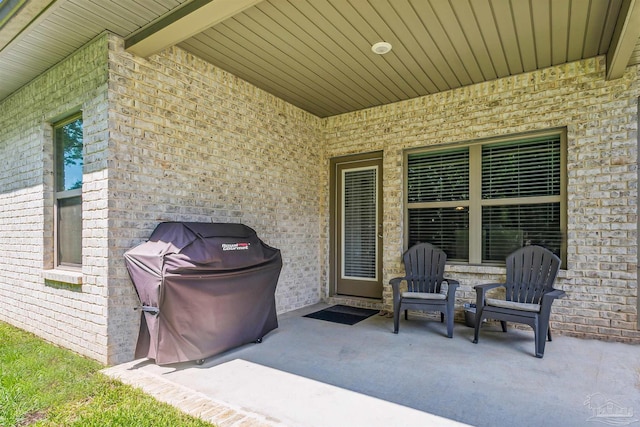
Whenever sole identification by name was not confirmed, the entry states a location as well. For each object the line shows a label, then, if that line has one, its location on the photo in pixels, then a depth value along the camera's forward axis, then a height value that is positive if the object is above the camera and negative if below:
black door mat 4.47 -1.36
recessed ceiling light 3.43 +1.62
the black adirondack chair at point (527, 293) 3.23 -0.83
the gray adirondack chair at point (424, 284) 3.85 -0.86
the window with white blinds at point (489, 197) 4.06 +0.19
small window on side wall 3.61 +0.23
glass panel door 5.21 -0.24
